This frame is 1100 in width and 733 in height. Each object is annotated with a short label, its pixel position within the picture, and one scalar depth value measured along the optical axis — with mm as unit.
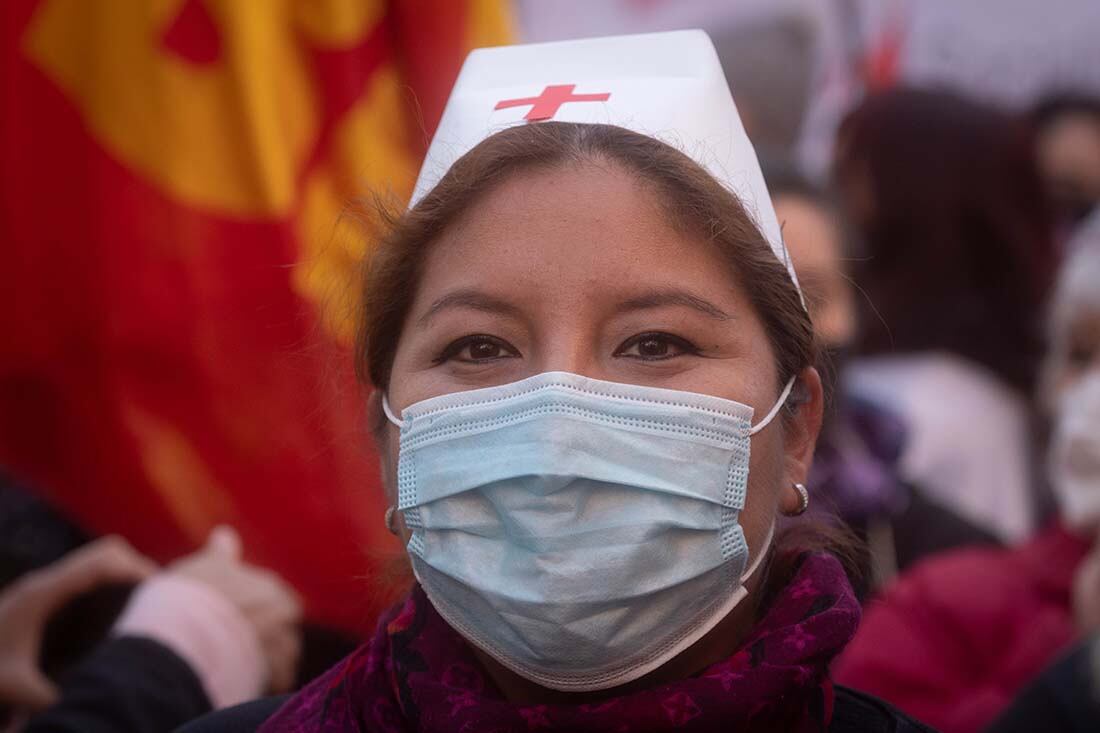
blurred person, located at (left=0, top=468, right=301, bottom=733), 2824
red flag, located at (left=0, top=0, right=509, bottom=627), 3395
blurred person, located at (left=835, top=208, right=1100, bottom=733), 3520
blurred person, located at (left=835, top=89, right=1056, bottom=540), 4957
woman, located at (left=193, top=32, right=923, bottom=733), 2039
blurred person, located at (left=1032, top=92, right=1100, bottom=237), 6434
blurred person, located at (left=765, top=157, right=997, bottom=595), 4254
